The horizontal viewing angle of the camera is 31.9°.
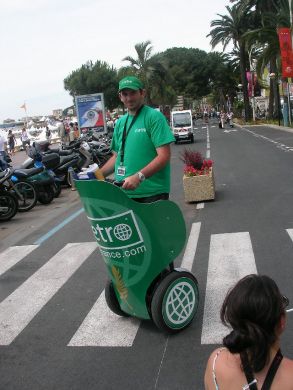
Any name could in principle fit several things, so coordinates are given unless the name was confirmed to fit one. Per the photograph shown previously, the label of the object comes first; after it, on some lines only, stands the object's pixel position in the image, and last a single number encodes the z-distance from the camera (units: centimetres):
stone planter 966
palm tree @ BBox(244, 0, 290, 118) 3703
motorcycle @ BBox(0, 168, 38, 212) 1074
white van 3078
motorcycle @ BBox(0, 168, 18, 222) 1001
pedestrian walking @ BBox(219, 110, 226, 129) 4806
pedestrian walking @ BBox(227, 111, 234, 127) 5078
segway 361
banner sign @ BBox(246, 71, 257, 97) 5503
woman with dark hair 181
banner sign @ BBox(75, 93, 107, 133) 2527
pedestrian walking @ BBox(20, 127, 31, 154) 3612
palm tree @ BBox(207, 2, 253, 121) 5059
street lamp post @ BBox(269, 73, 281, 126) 4097
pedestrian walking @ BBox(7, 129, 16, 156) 3491
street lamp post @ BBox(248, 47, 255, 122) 5503
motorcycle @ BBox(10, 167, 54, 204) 1138
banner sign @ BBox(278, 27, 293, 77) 3050
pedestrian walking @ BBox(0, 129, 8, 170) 1210
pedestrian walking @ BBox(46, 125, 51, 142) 4670
